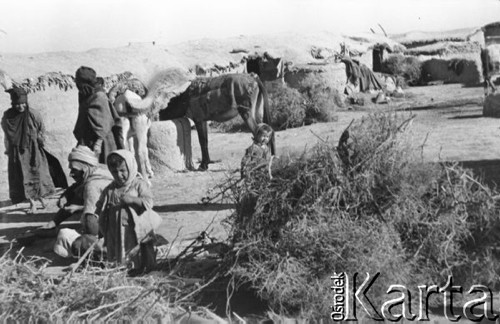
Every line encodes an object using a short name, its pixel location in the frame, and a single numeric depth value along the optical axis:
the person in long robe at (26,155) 9.79
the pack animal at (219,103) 12.18
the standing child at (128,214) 6.04
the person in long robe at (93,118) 8.92
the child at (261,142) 7.69
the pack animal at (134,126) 10.70
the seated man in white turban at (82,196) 7.14
